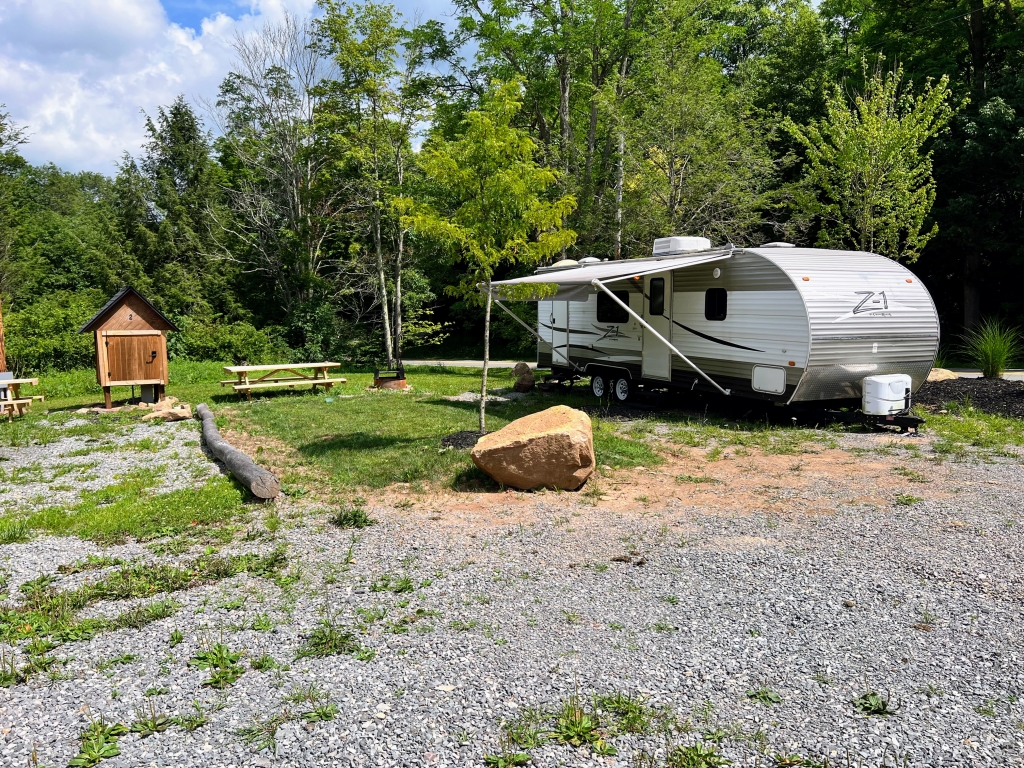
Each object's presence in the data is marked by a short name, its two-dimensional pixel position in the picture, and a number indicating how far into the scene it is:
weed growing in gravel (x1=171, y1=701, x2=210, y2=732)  3.37
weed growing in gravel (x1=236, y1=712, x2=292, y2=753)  3.23
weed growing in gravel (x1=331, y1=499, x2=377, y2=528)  6.54
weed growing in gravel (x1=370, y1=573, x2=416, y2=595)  5.01
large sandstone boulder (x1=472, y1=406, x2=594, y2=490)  7.46
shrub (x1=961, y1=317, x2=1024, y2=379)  14.50
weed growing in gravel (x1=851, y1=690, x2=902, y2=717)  3.41
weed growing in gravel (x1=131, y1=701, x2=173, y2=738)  3.34
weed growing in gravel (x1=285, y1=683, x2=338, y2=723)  3.43
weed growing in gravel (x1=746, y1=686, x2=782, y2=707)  3.54
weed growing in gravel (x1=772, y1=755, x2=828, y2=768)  3.04
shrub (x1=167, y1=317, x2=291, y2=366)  21.86
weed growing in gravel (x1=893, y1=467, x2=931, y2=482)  7.77
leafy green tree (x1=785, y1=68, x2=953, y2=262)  15.12
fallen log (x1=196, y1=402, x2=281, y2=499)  7.35
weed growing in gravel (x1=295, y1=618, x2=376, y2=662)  4.07
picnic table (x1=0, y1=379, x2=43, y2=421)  12.25
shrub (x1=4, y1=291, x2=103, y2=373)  20.00
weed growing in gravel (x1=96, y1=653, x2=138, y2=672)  3.95
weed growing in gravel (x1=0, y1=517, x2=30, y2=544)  6.18
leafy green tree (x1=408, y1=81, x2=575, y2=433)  9.52
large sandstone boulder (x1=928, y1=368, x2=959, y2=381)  14.56
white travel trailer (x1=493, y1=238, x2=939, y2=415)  10.39
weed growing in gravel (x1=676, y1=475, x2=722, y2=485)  7.93
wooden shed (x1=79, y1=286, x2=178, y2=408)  13.20
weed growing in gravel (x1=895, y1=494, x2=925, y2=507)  6.87
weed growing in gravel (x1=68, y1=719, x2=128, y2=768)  3.12
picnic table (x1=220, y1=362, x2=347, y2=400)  15.04
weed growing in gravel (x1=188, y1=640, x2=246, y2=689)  3.77
